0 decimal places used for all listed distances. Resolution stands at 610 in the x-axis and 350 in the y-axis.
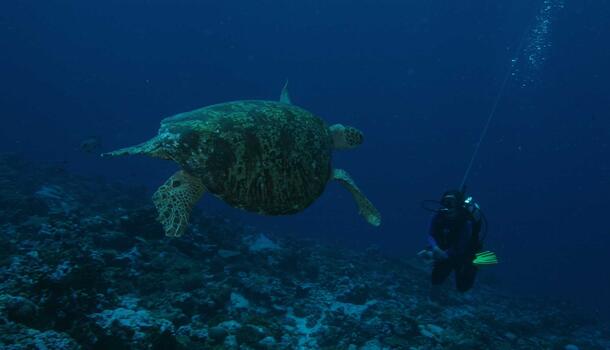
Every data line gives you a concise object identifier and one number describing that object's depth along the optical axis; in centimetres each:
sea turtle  348
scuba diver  705
